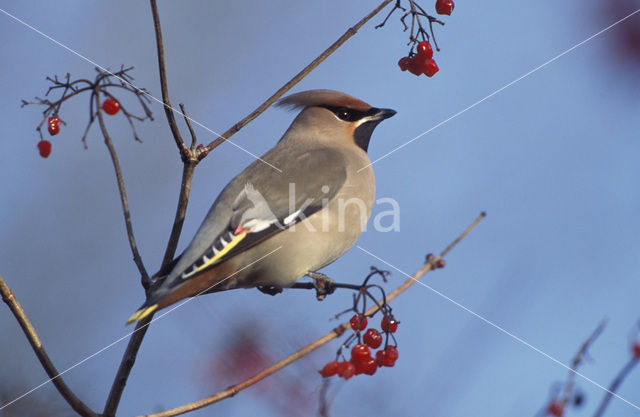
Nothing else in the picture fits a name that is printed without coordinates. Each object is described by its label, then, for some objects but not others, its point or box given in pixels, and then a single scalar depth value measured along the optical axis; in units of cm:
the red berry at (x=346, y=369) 518
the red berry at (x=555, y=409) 379
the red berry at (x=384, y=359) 557
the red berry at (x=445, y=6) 629
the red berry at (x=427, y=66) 655
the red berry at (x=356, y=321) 510
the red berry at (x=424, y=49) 652
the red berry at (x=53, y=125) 565
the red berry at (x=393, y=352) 558
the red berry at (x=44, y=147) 586
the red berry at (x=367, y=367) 539
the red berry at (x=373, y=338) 566
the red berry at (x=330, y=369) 527
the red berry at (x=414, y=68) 661
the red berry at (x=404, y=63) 667
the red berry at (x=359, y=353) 536
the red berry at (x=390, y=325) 555
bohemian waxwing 606
